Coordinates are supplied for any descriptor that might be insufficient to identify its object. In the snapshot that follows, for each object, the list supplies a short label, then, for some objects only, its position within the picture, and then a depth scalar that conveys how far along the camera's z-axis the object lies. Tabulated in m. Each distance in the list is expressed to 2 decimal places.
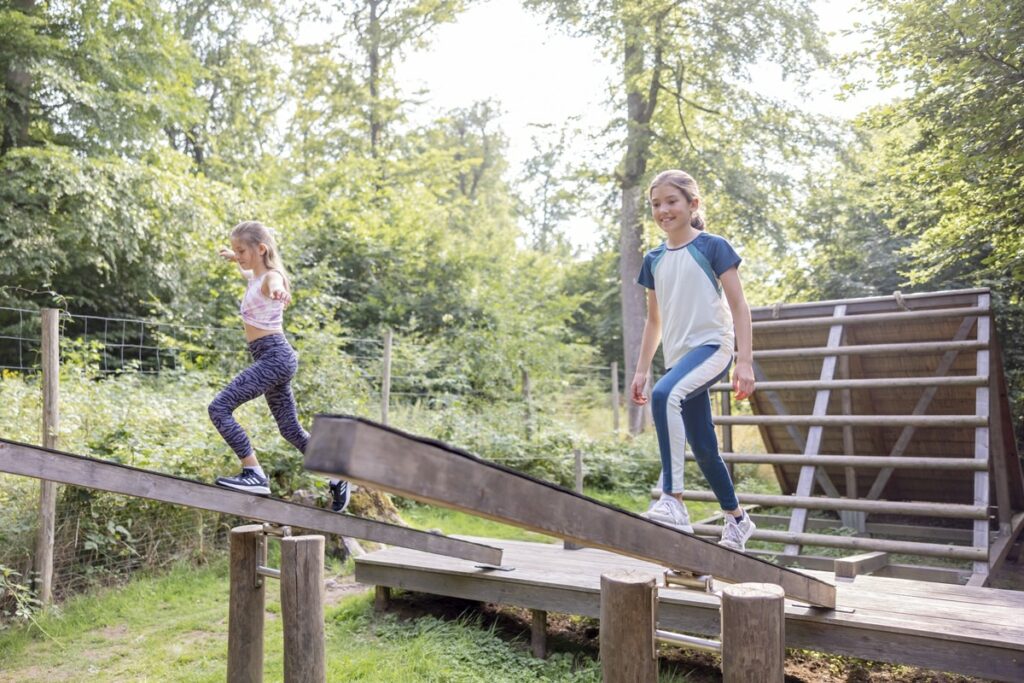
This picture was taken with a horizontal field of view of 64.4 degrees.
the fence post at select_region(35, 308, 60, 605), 6.41
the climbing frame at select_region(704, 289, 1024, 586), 6.38
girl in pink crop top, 4.54
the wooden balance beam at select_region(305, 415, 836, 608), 1.61
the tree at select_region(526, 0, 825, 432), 15.02
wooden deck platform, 3.96
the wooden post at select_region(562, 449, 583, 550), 8.44
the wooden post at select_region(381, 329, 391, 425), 9.61
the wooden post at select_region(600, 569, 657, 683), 2.82
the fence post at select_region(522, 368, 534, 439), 12.16
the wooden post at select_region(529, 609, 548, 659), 5.75
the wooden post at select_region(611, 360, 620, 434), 14.78
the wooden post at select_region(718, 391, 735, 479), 8.01
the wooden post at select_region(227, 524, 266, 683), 4.49
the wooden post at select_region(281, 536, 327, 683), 4.03
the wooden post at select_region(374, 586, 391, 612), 6.67
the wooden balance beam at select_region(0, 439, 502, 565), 3.51
